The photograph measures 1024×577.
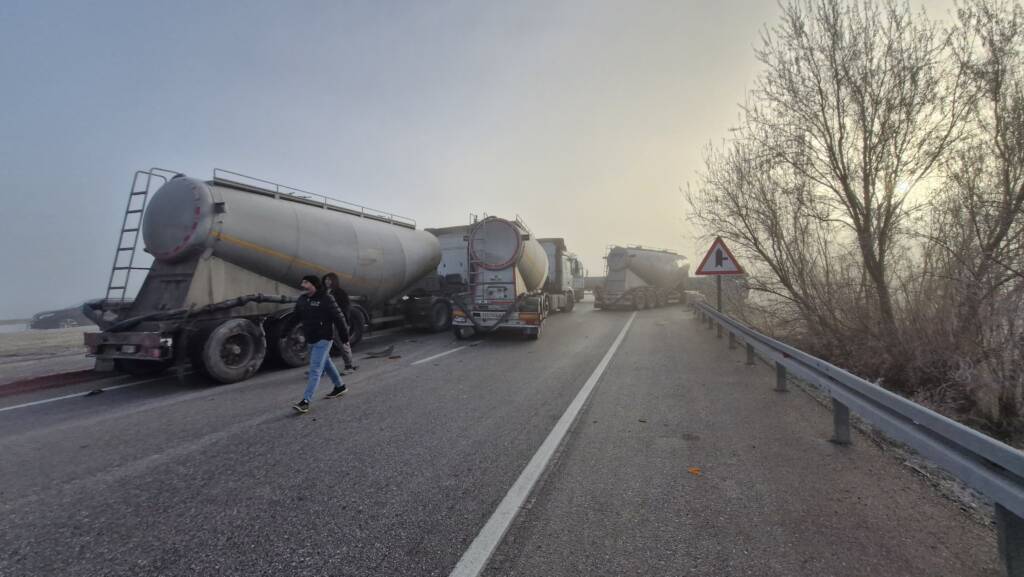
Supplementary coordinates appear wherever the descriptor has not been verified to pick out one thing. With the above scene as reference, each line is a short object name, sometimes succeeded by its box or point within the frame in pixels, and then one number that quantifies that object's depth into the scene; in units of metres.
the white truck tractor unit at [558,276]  18.75
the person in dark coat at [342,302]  6.48
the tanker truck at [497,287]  11.38
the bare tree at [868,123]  6.30
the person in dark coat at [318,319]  5.70
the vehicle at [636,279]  22.14
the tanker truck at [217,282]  6.94
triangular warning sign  9.95
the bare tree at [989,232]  4.55
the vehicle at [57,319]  20.88
